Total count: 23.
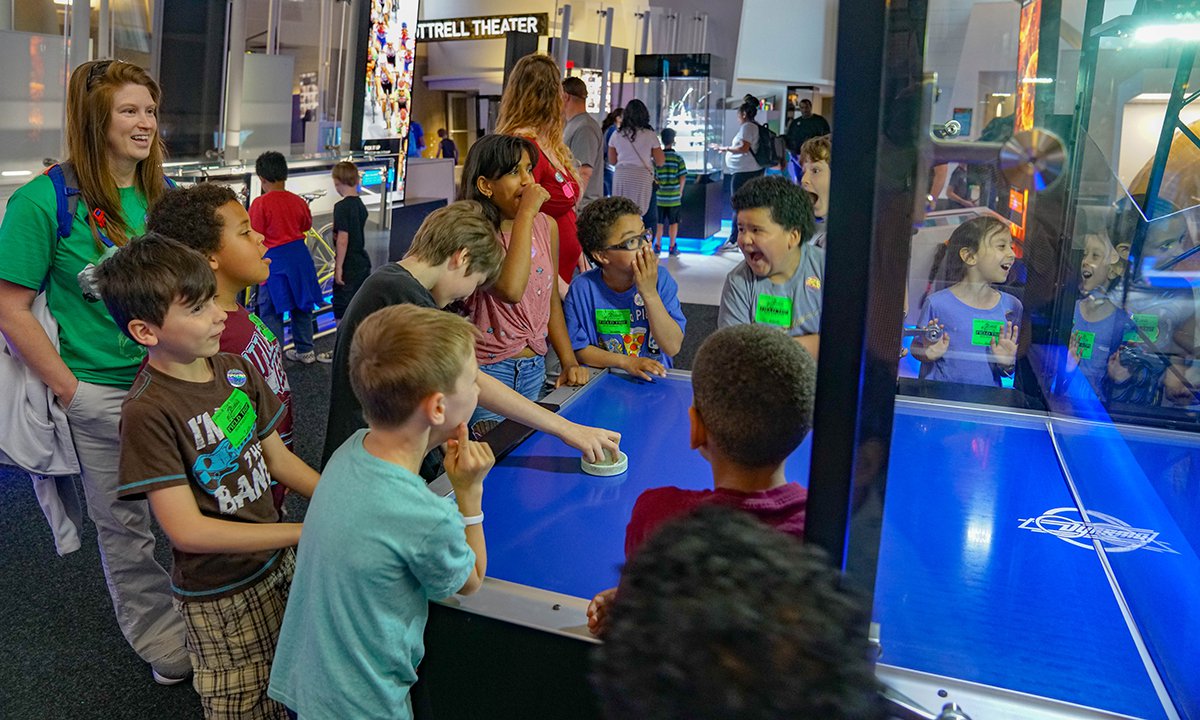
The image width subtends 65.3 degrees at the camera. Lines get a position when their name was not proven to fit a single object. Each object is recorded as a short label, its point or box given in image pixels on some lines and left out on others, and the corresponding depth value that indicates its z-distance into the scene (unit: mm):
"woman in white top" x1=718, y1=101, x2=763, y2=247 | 8914
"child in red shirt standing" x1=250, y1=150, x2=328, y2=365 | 4668
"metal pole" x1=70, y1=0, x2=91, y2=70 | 4098
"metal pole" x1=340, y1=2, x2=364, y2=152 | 6656
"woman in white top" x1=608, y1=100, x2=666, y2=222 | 7945
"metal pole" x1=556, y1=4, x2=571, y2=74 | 8203
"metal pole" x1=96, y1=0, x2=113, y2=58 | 4562
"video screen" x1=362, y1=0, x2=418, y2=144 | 6828
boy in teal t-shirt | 1182
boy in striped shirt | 8750
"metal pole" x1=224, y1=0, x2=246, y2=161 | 5352
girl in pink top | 2258
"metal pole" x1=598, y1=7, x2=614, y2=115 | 8898
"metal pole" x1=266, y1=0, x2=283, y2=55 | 5969
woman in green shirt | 1893
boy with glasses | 2340
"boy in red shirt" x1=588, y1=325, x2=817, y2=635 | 1021
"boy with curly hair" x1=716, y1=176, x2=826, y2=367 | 2092
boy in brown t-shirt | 1487
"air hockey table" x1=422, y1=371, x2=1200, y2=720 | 989
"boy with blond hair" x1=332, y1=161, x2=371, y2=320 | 5102
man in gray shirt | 5281
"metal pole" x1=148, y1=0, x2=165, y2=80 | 5074
